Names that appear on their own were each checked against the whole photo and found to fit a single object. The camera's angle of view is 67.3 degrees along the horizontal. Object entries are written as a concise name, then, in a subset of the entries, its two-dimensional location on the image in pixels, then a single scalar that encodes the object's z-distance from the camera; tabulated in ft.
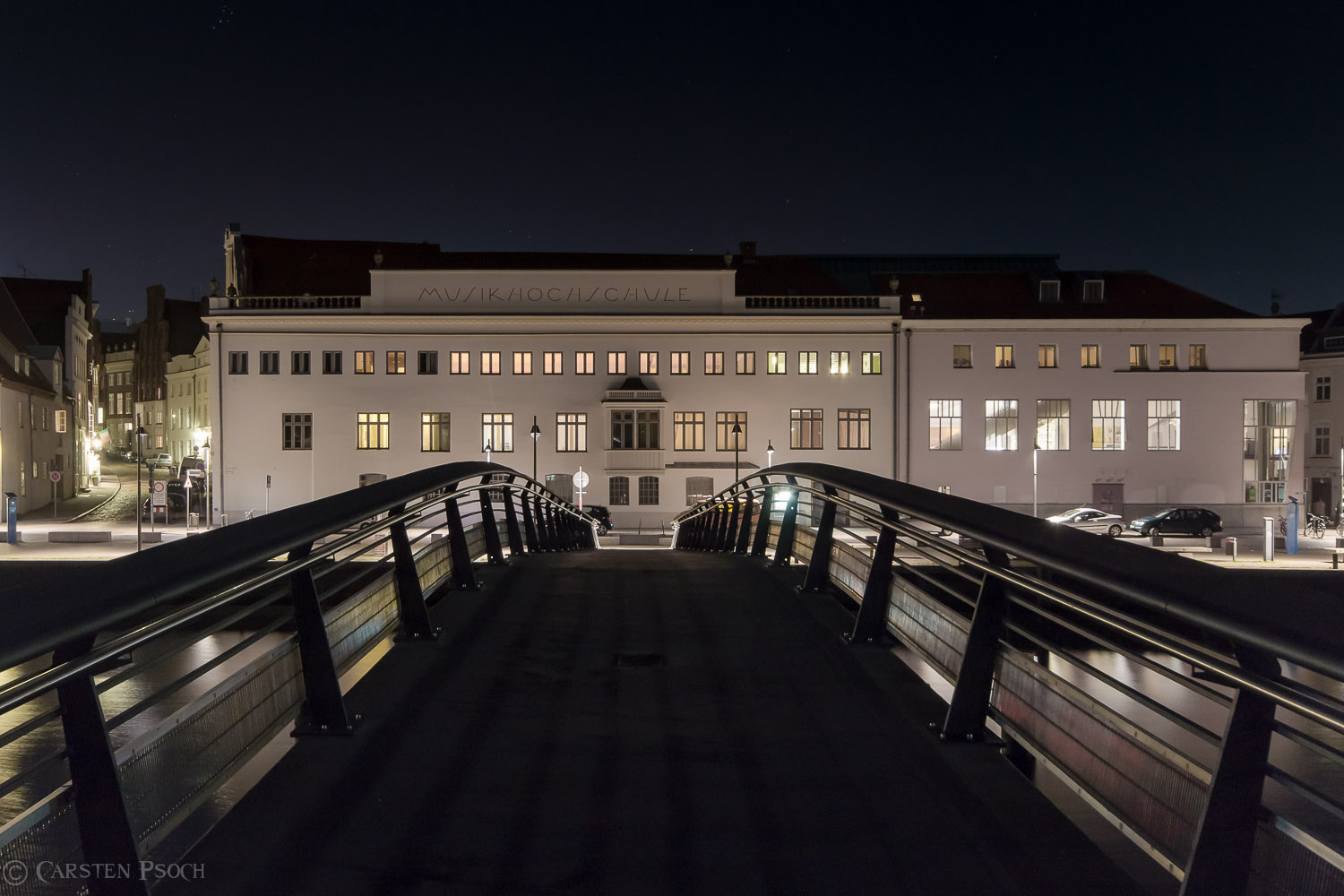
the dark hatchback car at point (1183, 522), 144.77
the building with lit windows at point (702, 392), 167.02
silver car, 147.54
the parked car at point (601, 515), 151.02
